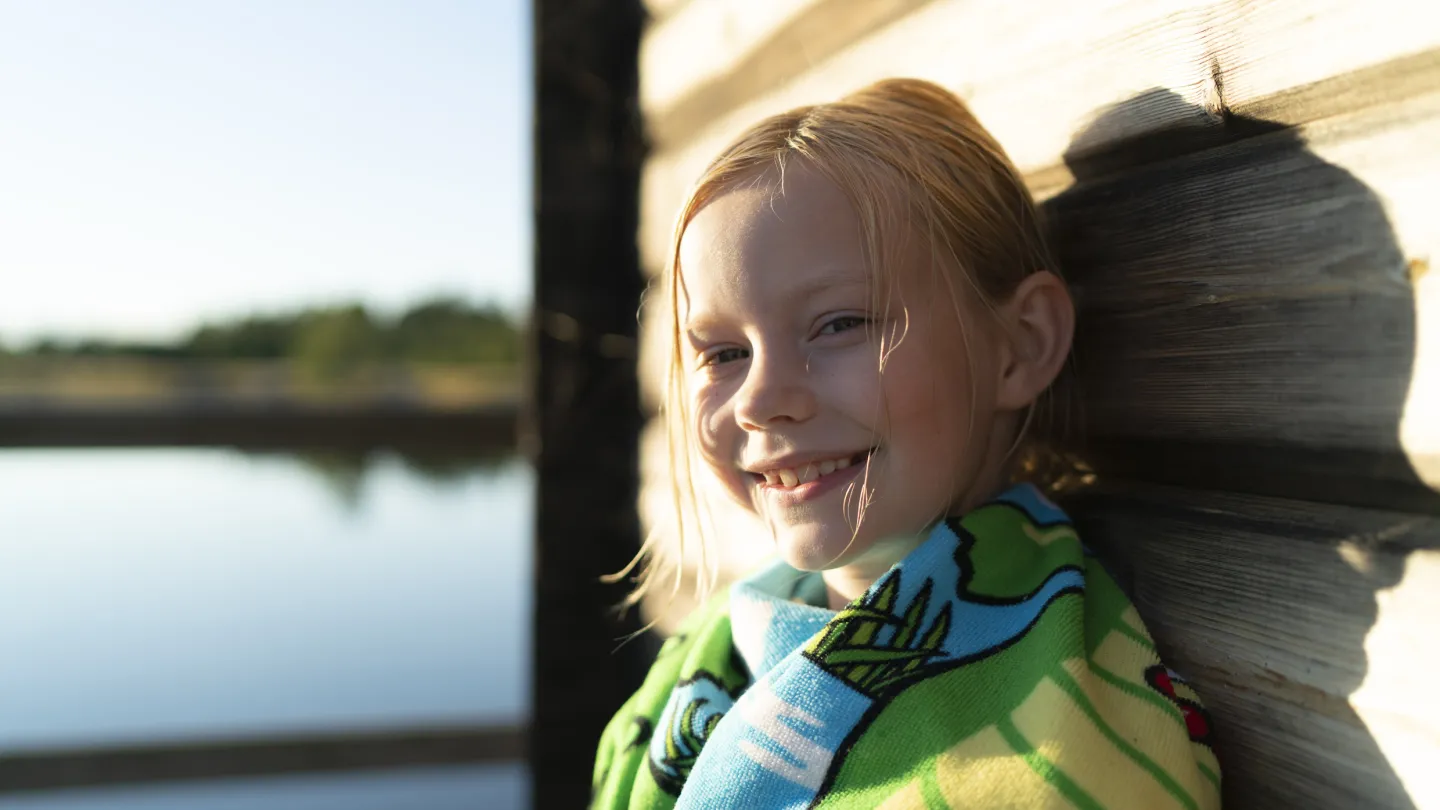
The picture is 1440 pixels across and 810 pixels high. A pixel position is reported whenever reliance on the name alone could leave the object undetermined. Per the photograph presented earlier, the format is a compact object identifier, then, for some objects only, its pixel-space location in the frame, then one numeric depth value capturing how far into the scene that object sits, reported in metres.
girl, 0.81
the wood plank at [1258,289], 0.74
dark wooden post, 2.54
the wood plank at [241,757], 2.95
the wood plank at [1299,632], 0.73
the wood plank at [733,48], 1.53
